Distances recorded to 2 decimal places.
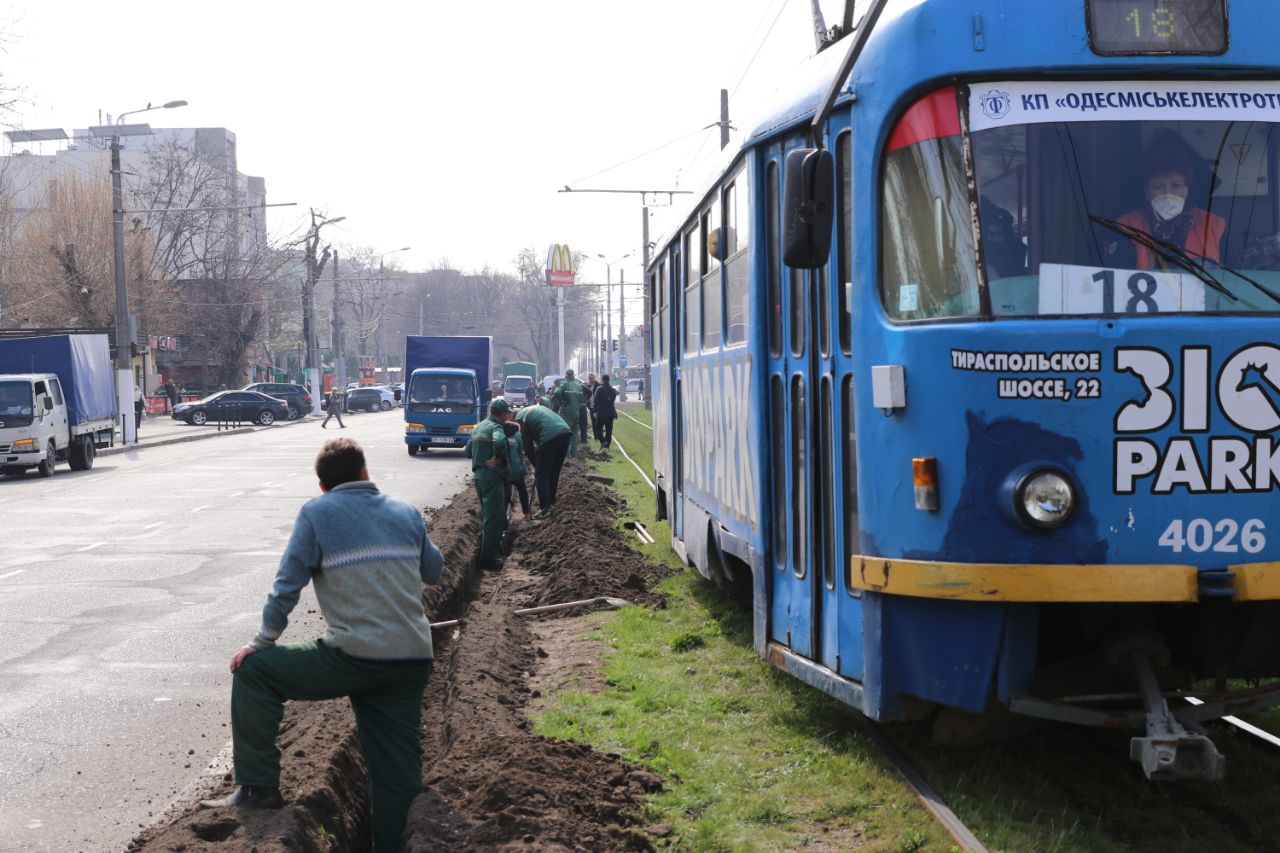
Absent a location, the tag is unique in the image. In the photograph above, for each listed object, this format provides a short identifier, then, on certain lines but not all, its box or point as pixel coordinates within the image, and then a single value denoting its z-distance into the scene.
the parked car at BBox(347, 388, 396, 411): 79.62
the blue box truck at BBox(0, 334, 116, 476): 28.22
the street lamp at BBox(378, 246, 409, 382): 142.25
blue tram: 5.36
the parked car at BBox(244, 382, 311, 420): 66.75
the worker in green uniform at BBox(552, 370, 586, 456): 28.61
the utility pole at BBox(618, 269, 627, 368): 91.57
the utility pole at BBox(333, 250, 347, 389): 79.50
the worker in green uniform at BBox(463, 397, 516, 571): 14.41
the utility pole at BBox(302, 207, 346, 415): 67.94
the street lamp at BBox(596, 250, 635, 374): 88.00
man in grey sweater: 5.58
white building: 71.31
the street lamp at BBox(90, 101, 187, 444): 41.50
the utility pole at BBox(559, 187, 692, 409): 49.55
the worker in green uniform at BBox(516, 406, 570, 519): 17.50
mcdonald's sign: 123.94
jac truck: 35.56
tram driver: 5.50
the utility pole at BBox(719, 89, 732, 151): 35.78
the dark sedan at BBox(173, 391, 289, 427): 58.88
